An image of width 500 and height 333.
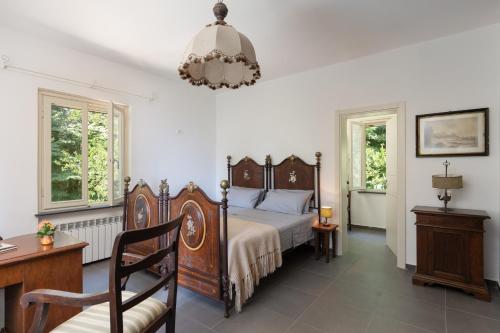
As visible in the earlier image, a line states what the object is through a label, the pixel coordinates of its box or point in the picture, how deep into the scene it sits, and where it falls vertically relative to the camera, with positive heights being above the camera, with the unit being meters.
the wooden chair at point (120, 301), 1.11 -0.64
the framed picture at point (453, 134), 2.77 +0.37
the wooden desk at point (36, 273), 1.60 -0.70
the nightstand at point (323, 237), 3.50 -1.01
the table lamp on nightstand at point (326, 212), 3.58 -0.63
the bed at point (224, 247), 2.28 -0.79
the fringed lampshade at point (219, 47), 1.73 +0.82
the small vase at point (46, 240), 1.79 -0.51
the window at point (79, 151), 3.09 +0.21
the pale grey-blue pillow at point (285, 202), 3.71 -0.52
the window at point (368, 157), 5.28 +0.19
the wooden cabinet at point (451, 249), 2.52 -0.85
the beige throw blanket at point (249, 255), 2.29 -0.86
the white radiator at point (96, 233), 3.23 -0.86
